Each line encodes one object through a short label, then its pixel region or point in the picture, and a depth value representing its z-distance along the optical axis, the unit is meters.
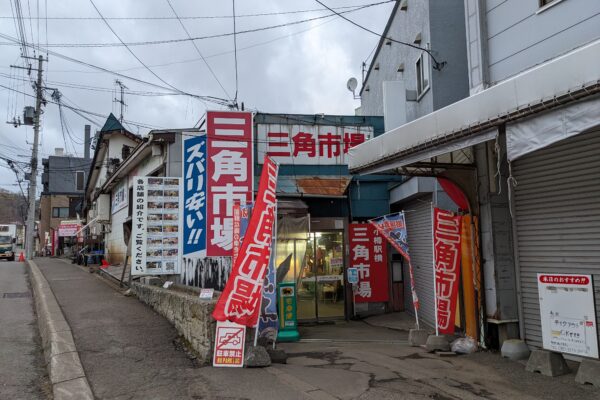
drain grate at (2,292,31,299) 12.54
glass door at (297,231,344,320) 12.56
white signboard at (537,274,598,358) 5.75
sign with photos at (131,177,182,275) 11.20
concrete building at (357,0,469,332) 11.29
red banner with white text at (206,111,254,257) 11.13
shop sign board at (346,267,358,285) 12.54
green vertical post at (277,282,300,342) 9.54
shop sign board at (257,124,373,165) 12.93
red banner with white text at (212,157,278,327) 6.37
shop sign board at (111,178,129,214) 20.28
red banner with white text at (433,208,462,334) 8.27
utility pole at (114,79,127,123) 26.57
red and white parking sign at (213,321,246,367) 6.32
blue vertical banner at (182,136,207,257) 11.28
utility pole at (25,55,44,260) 30.45
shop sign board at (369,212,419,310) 9.58
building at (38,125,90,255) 57.31
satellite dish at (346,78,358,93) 18.91
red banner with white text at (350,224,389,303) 12.85
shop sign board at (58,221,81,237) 38.66
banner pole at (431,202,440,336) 8.19
